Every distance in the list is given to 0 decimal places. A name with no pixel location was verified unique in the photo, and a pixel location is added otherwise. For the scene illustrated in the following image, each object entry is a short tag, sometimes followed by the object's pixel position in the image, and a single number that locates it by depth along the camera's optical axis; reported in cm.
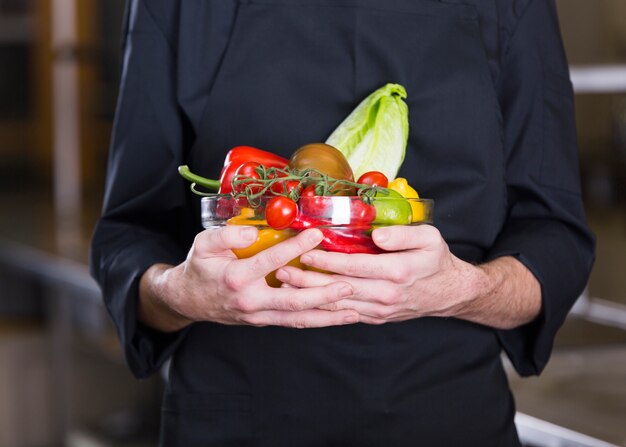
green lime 152
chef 183
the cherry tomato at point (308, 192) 152
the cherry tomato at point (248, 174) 154
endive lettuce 168
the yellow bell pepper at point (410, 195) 158
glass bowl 150
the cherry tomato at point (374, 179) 157
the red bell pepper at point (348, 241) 152
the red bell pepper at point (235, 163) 160
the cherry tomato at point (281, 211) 149
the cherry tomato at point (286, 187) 152
